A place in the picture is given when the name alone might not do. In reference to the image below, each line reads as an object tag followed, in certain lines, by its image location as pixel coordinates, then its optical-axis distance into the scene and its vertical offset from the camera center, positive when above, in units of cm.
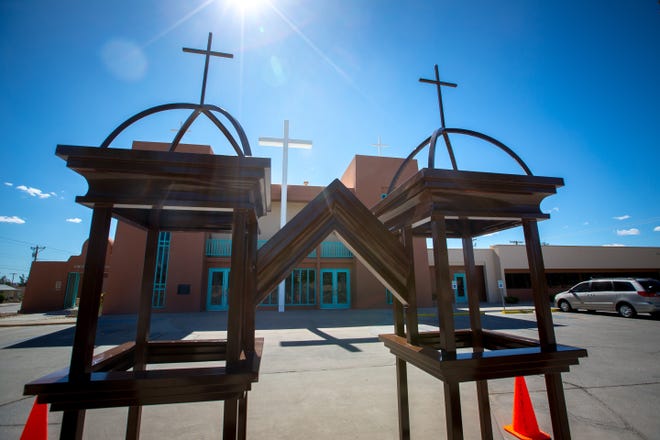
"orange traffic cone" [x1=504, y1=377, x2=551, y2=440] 308 -144
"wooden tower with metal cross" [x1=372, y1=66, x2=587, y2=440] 169 +0
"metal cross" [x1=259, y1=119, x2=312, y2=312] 1584 +748
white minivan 1180 -69
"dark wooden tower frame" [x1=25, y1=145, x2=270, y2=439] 138 +7
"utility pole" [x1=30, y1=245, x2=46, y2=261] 4909 +563
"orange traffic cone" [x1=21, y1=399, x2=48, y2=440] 252 -115
